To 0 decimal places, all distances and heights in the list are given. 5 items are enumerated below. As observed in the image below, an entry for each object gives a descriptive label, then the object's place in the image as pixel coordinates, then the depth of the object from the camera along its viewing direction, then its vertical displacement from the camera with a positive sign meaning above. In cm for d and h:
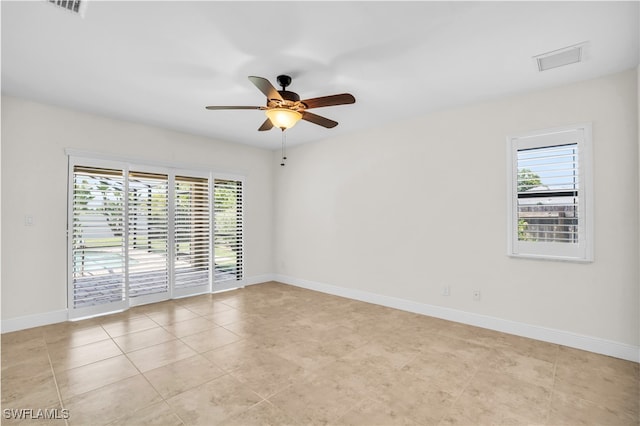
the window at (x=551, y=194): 303 +23
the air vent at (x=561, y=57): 250 +135
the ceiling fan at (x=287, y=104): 260 +99
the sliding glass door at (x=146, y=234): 399 -29
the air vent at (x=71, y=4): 197 +136
